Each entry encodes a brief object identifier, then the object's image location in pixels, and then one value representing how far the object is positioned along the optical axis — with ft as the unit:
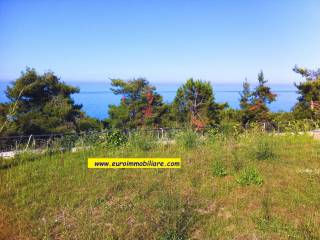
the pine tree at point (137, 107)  95.61
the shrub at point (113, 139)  27.99
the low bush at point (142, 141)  27.09
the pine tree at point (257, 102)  97.40
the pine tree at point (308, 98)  87.38
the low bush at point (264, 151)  22.99
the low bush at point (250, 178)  17.30
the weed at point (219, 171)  18.99
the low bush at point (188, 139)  27.53
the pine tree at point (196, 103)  95.66
